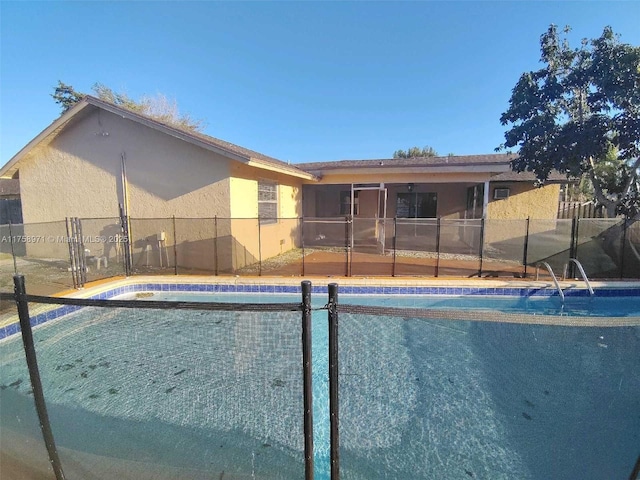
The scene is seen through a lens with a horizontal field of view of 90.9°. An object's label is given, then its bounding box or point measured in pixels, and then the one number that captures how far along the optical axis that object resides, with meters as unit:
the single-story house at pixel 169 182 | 8.65
